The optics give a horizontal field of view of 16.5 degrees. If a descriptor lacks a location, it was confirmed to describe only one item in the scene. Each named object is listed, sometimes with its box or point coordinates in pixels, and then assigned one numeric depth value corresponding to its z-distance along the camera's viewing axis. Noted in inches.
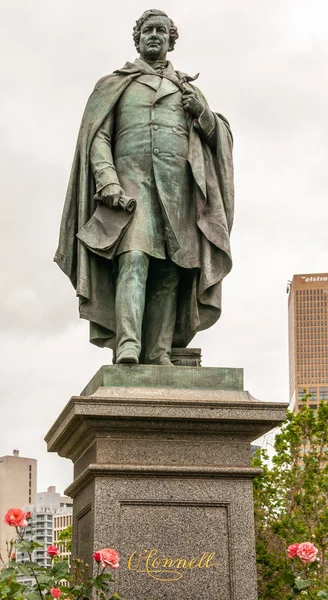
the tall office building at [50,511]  4738.4
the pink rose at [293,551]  298.0
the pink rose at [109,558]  284.4
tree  856.9
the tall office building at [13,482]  4071.4
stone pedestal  328.8
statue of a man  371.9
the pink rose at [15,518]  297.1
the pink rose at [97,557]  286.4
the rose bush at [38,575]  282.9
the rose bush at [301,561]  287.3
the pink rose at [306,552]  296.0
